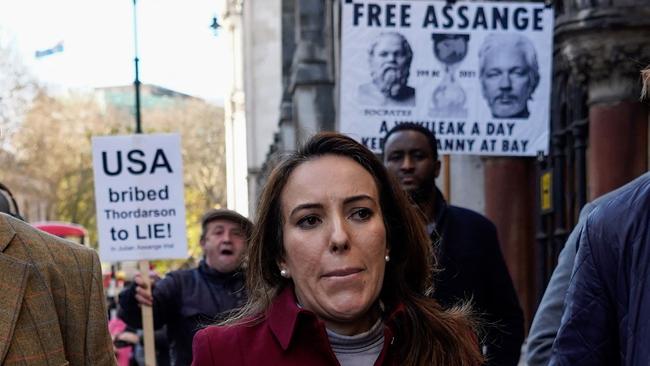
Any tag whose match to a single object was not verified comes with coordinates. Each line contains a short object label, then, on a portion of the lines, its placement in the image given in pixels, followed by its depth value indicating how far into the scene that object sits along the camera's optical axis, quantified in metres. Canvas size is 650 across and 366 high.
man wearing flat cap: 8.42
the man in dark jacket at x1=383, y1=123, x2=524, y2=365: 6.28
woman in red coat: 3.49
